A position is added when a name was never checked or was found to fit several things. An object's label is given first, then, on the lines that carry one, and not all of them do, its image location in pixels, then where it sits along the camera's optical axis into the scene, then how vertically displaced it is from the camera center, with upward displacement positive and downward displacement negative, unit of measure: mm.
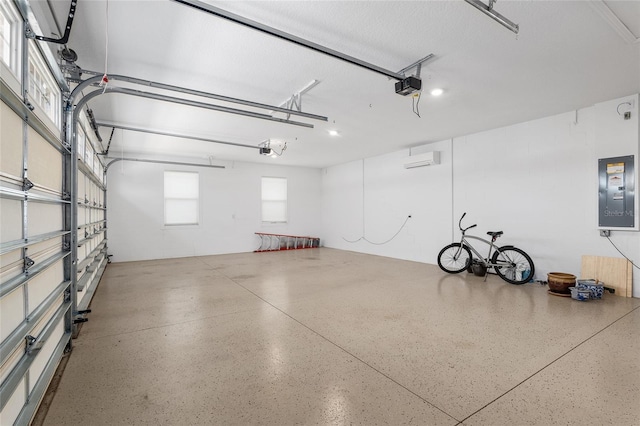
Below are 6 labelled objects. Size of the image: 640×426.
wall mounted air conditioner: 6340 +1171
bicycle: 4707 -843
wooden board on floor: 3965 -833
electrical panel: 3945 +283
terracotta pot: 4008 -966
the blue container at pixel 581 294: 3771 -1057
